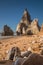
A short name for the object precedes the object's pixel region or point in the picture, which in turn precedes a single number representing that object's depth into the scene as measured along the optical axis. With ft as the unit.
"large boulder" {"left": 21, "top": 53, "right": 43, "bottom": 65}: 5.77
